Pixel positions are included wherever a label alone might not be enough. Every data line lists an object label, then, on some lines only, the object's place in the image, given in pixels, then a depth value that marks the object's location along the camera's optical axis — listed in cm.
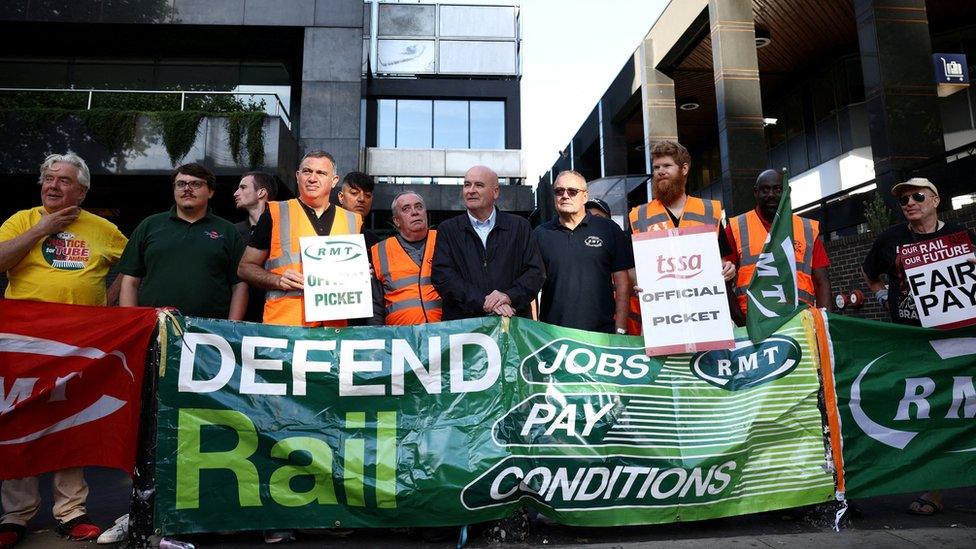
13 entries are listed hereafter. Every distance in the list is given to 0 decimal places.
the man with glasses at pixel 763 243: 459
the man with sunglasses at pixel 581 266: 434
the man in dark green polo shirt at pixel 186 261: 408
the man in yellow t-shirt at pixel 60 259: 369
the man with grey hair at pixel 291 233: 407
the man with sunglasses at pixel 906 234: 452
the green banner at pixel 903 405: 397
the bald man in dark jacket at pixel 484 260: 396
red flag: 366
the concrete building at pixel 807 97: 1070
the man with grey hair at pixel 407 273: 432
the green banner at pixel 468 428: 359
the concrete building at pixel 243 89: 1402
